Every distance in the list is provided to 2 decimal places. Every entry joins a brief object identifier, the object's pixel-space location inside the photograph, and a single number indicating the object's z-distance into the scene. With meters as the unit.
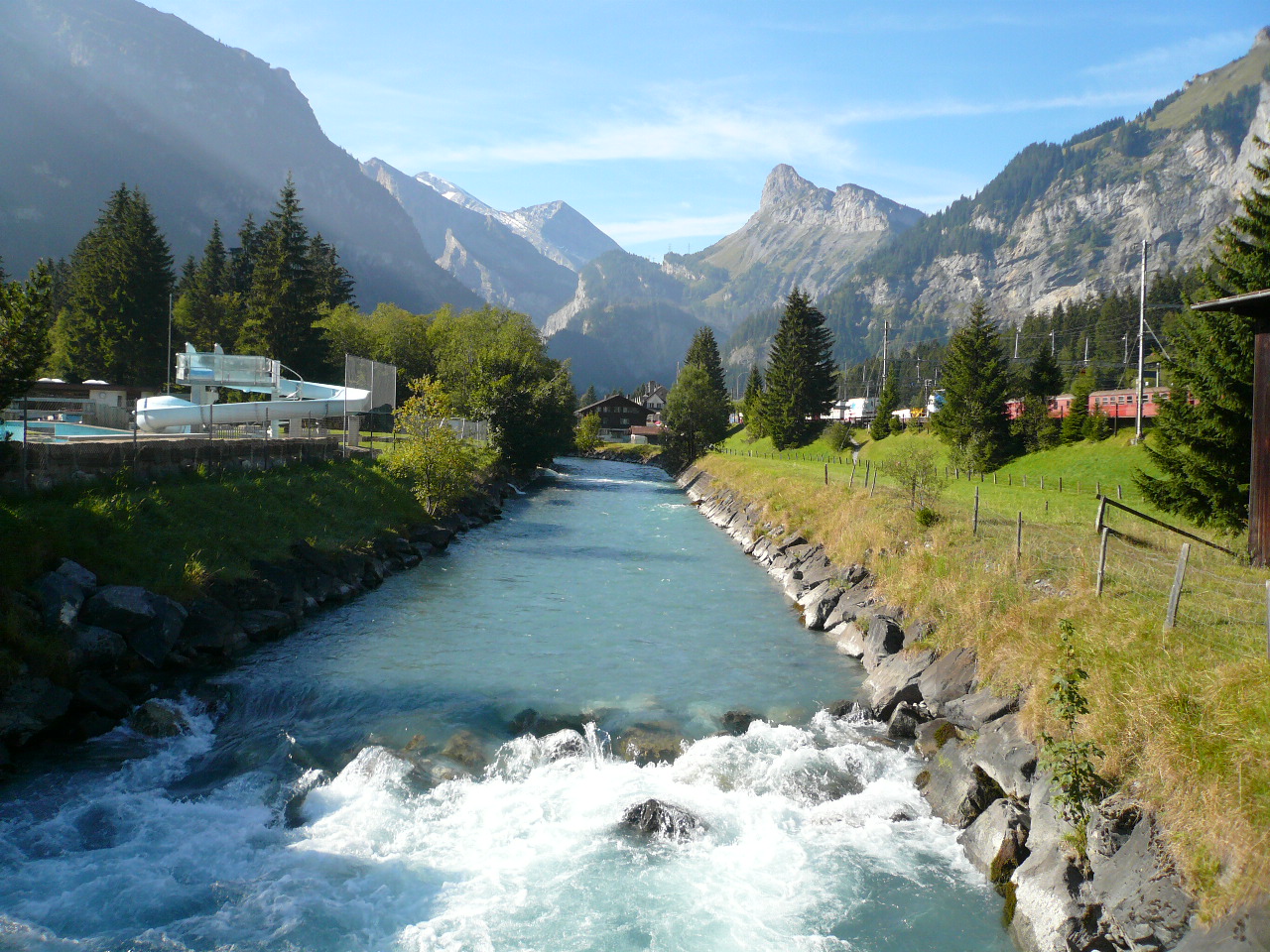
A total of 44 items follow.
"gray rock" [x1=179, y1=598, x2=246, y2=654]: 17.14
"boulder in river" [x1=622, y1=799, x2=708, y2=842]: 11.29
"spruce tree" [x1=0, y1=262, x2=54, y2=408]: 16.20
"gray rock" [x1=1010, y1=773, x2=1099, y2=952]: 8.52
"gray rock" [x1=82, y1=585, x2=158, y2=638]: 15.38
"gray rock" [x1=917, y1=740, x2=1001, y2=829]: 11.44
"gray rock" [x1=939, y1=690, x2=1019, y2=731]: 13.07
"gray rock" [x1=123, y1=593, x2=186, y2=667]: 15.76
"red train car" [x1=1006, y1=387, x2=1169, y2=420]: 54.62
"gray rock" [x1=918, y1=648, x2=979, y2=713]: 14.88
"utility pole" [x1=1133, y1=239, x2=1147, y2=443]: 43.91
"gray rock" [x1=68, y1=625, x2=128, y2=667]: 14.52
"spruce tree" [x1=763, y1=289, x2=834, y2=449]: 84.12
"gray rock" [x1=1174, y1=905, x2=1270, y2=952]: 6.78
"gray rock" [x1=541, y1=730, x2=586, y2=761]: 13.51
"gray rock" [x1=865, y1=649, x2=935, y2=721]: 15.42
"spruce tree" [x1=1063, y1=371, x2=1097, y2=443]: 51.47
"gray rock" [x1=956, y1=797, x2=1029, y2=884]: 10.08
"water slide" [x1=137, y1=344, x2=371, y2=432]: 30.58
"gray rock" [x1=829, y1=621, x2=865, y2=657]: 19.25
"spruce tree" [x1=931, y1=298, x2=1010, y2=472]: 54.95
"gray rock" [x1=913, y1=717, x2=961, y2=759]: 13.39
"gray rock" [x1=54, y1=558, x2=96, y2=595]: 15.69
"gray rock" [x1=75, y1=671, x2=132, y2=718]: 13.83
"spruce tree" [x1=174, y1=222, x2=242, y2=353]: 69.19
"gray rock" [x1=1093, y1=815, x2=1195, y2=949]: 7.69
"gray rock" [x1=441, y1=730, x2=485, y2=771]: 13.13
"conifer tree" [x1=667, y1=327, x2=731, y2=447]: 84.56
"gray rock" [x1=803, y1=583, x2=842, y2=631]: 22.00
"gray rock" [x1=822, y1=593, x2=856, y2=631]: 21.23
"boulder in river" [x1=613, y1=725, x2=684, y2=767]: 13.58
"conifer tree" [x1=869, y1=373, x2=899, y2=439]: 74.78
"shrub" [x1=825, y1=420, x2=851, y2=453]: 76.69
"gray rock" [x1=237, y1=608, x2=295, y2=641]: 18.89
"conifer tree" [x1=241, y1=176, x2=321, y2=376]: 57.66
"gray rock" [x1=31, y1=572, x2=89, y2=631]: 14.52
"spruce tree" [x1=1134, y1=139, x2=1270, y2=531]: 21.75
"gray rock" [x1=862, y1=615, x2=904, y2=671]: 18.11
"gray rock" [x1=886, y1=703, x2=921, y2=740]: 14.44
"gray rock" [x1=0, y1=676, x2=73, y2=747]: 12.48
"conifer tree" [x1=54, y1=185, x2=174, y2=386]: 60.59
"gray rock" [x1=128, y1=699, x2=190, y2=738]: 13.60
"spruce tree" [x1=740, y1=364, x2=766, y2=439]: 93.62
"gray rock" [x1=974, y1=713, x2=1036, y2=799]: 11.20
